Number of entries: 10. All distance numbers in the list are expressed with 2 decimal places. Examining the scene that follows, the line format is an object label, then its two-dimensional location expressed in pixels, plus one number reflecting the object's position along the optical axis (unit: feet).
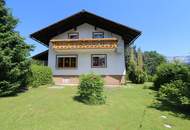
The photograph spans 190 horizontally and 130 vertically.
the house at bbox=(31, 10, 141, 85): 31.03
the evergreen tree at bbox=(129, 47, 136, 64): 36.33
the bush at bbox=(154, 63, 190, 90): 21.44
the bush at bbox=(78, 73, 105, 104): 16.42
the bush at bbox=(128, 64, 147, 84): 34.88
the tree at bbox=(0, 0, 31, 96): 19.41
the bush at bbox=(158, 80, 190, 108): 15.44
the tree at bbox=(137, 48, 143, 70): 35.52
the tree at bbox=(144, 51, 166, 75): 91.19
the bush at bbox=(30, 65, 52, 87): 25.74
